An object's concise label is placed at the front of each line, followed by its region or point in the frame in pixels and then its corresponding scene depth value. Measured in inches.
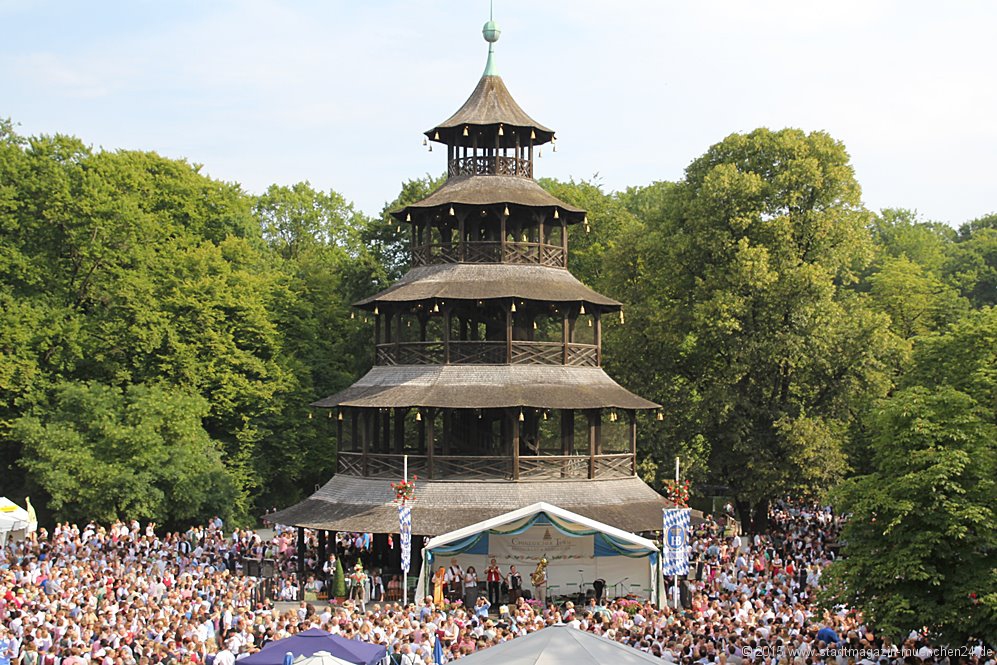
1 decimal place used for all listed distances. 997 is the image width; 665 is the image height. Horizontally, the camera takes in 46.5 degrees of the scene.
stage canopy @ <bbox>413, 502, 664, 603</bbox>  1440.7
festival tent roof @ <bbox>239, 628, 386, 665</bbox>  815.1
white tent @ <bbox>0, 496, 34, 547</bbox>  1521.9
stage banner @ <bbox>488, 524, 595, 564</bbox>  1445.6
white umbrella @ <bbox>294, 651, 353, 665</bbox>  776.9
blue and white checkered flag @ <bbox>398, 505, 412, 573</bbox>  1330.0
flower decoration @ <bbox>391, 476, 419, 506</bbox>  1362.0
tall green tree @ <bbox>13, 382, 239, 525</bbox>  1862.7
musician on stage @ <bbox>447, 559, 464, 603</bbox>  1391.5
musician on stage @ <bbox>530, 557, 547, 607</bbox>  1389.0
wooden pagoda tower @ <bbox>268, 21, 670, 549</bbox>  1520.7
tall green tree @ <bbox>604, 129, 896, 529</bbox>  1876.2
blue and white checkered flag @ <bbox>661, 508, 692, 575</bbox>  1264.8
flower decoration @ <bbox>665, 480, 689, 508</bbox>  1312.7
